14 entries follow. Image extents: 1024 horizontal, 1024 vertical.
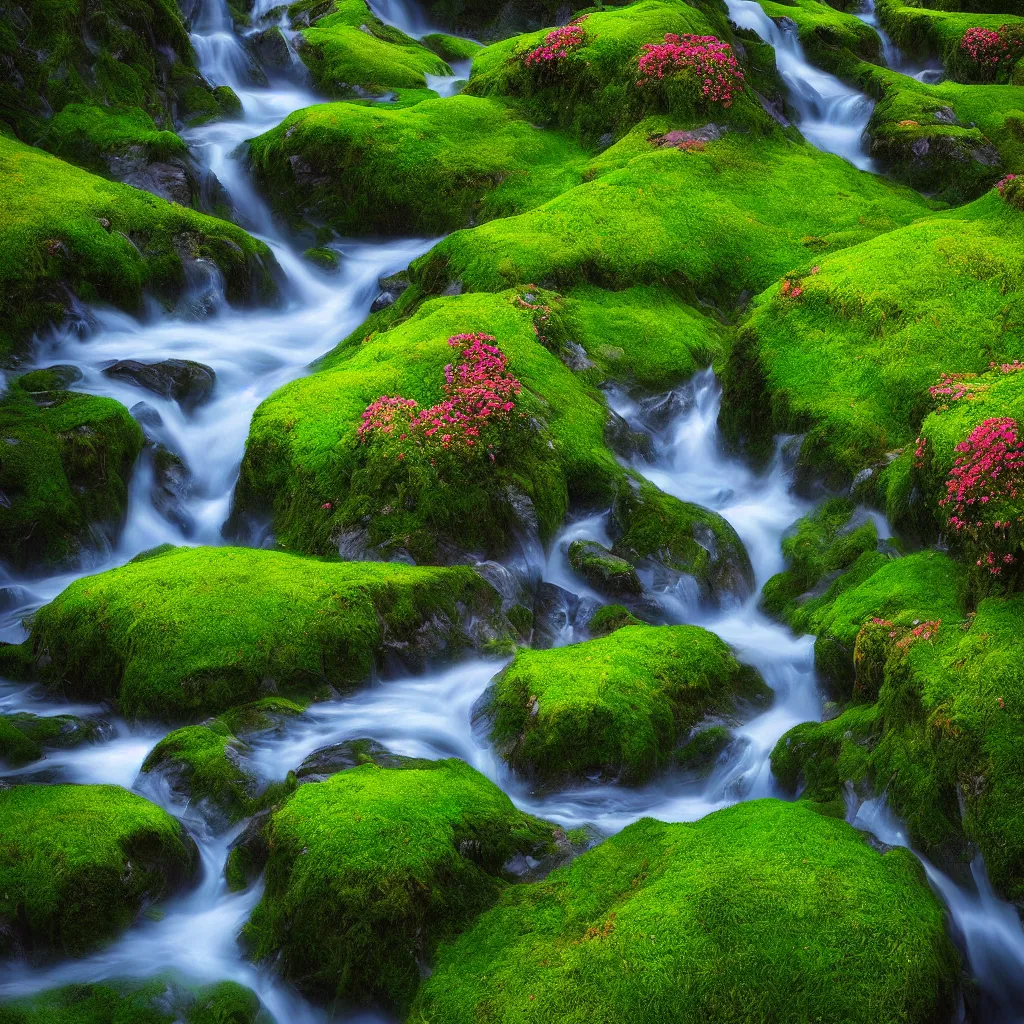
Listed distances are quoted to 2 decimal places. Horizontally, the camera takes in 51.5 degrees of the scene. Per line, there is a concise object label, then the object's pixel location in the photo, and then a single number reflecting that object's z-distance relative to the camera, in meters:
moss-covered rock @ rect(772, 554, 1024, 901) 6.93
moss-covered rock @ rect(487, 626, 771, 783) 8.98
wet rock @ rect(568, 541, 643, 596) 11.79
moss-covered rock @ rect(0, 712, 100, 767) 8.80
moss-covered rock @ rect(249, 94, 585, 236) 19.66
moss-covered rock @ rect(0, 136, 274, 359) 15.15
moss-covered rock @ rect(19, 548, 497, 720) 9.75
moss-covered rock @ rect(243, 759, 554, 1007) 6.83
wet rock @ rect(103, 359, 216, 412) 14.83
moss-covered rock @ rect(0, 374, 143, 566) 12.38
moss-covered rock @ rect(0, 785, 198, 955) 6.91
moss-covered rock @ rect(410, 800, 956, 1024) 5.98
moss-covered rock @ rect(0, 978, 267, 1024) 6.44
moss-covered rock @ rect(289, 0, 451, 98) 25.28
